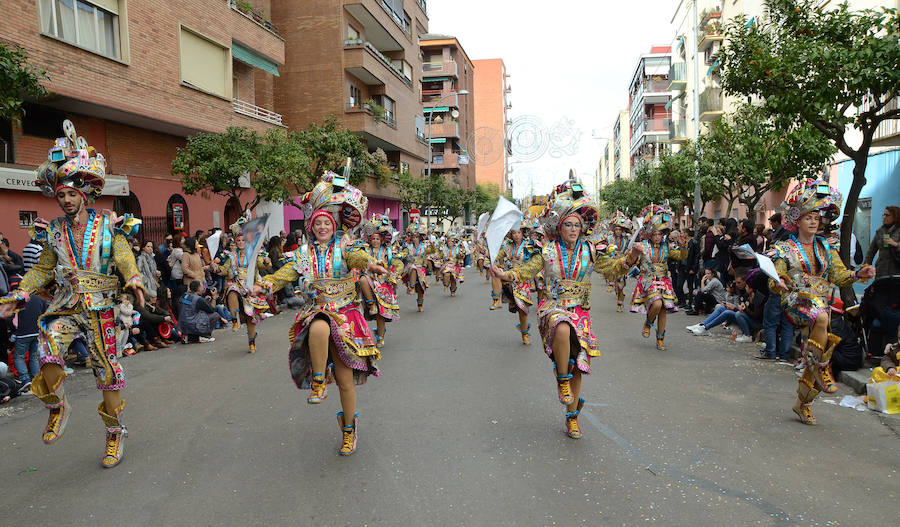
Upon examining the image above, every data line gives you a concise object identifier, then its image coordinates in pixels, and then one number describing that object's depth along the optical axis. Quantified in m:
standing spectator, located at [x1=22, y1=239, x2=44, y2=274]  8.27
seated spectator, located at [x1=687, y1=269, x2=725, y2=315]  12.02
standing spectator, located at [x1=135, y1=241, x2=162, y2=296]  10.44
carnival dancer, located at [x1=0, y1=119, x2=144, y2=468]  4.66
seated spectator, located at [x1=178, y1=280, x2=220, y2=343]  10.34
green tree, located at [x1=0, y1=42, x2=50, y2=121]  7.93
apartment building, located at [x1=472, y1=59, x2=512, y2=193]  90.44
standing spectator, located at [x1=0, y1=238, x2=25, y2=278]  8.78
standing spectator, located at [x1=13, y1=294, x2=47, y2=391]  7.30
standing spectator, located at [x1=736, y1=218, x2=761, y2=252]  11.15
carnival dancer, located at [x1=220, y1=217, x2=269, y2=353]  9.18
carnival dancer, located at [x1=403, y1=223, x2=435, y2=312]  13.83
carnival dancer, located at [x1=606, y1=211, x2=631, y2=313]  11.43
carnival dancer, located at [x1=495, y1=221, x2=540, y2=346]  9.33
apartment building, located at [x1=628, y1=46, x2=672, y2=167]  55.47
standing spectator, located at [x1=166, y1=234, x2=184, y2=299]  11.70
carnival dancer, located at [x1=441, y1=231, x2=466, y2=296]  16.81
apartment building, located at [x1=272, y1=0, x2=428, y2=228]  30.05
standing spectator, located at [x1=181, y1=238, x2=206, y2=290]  11.30
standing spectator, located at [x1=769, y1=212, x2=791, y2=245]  10.99
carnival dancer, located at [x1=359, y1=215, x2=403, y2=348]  9.01
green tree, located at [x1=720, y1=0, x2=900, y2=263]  7.73
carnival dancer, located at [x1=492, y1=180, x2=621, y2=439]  5.15
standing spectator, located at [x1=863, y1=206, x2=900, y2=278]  7.29
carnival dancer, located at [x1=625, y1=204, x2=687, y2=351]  9.12
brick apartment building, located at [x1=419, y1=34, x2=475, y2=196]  60.47
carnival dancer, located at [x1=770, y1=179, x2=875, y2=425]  5.36
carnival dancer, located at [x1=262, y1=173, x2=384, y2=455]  4.79
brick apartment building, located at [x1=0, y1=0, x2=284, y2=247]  13.68
